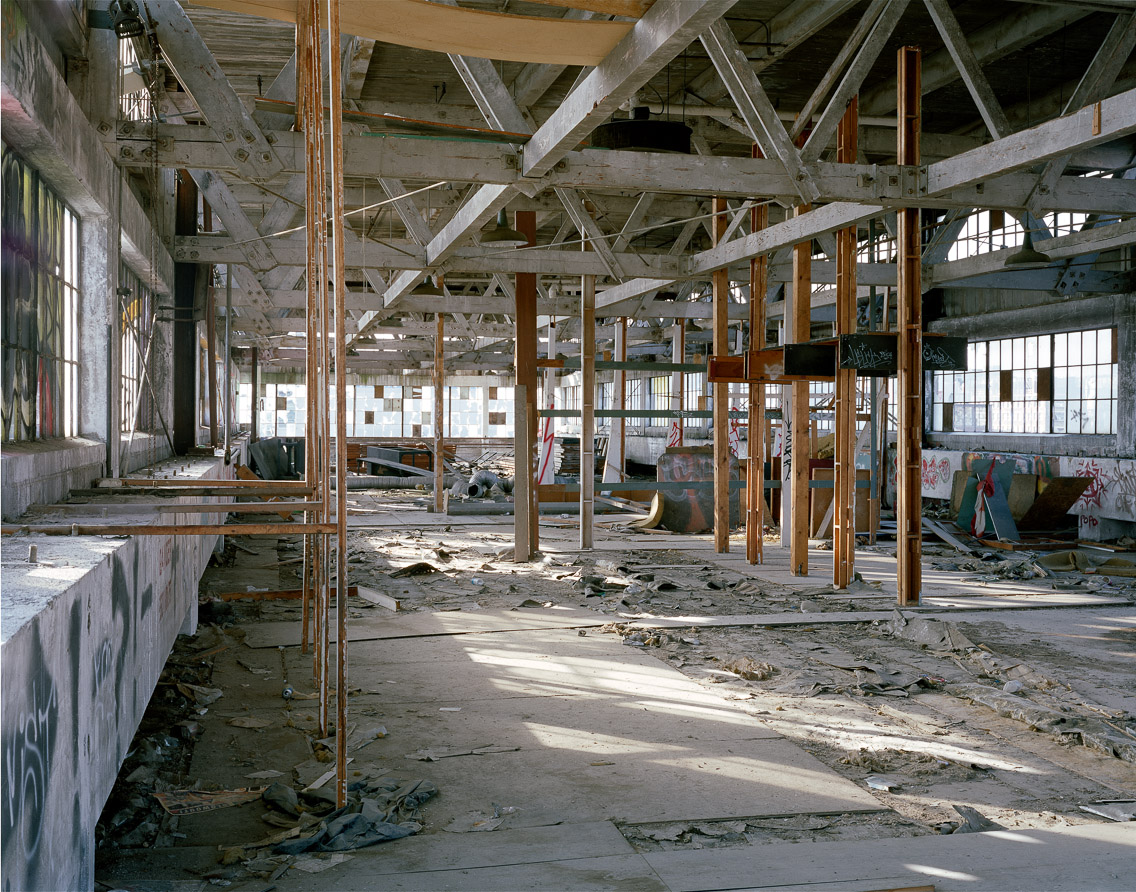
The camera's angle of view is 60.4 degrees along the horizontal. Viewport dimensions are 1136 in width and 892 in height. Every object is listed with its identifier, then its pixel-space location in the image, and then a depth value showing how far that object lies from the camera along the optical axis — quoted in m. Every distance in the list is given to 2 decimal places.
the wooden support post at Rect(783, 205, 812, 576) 11.67
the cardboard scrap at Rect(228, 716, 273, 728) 6.03
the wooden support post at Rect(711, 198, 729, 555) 13.48
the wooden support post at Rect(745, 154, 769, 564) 12.83
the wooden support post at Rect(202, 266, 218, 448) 13.18
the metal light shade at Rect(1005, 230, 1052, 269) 11.13
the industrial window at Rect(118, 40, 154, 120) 8.57
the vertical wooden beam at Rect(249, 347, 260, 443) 30.74
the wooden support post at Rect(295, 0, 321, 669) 6.31
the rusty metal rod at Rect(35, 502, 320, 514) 5.49
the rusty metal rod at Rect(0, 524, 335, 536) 4.25
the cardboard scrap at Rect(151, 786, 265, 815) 4.65
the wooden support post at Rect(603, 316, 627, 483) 21.62
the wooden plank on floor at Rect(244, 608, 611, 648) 8.63
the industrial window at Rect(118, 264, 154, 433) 10.16
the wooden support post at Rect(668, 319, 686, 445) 20.53
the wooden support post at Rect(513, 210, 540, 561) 13.41
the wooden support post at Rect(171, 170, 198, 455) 12.96
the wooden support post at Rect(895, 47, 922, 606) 9.65
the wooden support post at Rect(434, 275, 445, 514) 19.09
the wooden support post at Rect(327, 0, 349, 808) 4.40
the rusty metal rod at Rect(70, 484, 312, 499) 6.66
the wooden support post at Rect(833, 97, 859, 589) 10.75
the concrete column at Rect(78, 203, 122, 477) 7.80
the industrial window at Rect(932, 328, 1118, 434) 17.91
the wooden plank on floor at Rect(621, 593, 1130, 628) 9.05
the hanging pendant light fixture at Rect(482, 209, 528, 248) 10.91
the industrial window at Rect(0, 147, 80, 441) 5.83
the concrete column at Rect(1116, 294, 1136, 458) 16.80
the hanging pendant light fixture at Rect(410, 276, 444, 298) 14.98
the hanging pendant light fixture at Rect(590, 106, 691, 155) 8.07
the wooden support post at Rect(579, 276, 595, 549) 13.87
